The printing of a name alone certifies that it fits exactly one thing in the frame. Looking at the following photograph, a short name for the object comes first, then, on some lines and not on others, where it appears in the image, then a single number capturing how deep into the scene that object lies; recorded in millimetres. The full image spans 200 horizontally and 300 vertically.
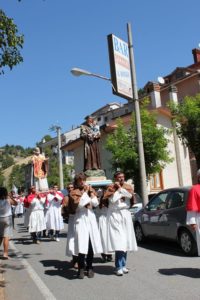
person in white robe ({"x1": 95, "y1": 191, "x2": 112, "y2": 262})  9117
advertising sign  15320
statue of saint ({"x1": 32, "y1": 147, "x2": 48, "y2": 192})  16484
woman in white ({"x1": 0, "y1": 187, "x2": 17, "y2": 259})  10742
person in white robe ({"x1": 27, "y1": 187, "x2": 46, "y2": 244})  13805
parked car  9766
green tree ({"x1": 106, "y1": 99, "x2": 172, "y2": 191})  26688
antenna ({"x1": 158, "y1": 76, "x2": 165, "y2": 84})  45531
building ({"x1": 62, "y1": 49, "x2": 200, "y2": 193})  34844
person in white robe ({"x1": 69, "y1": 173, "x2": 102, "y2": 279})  7711
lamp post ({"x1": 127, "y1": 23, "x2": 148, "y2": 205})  15055
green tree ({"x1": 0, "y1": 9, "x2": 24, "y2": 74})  7945
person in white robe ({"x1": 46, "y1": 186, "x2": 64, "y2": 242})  14203
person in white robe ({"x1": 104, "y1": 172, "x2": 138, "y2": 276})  7762
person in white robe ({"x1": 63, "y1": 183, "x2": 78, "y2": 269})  7896
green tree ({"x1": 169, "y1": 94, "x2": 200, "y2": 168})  24609
